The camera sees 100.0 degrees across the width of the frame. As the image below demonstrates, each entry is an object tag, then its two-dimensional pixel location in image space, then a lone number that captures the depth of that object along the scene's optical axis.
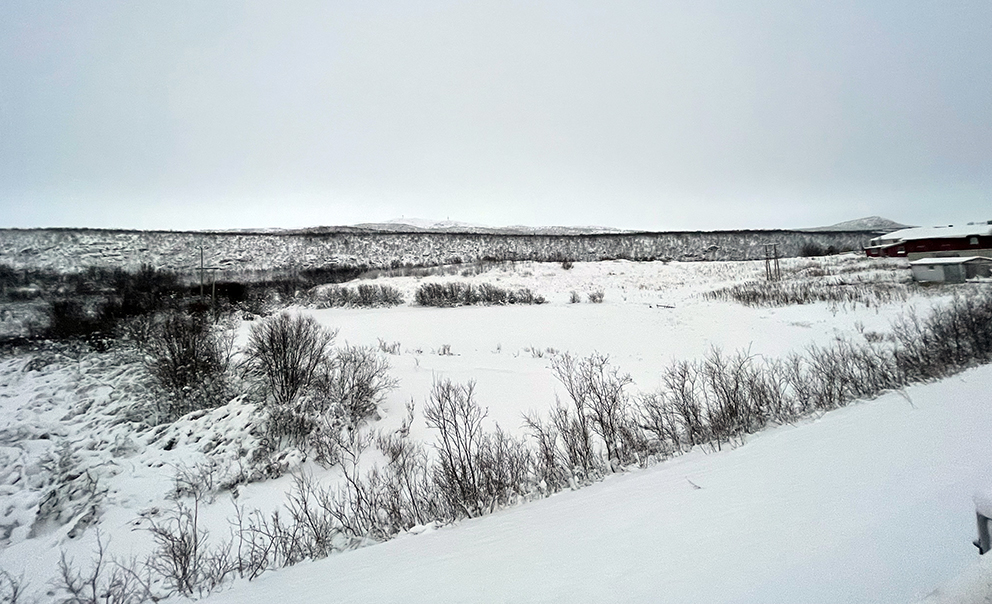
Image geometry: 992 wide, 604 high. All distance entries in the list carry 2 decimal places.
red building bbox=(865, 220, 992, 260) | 36.25
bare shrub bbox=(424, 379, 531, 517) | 4.74
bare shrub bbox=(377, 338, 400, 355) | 14.39
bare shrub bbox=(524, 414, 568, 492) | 4.97
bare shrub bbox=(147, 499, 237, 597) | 3.69
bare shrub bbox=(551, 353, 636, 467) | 5.73
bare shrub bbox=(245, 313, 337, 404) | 9.01
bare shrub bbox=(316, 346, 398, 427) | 8.51
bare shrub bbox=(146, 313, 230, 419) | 9.65
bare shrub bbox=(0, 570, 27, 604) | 4.32
